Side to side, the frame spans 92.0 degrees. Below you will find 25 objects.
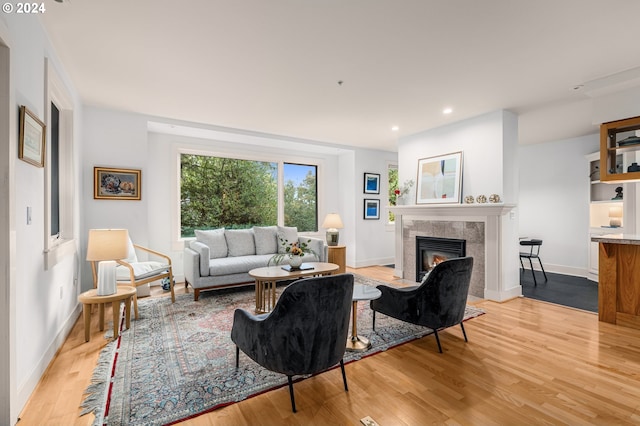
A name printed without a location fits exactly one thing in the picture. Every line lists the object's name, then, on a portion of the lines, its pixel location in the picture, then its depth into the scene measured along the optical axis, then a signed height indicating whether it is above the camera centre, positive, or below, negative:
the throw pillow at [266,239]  5.32 -0.44
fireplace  4.76 -0.60
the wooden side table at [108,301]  2.86 -0.84
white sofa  4.21 -0.62
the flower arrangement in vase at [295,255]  3.80 -0.51
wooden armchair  3.58 -0.71
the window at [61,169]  3.00 +0.50
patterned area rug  1.93 -1.19
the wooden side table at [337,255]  5.66 -0.76
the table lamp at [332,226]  5.82 -0.23
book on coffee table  3.83 -0.68
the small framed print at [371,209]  6.88 +0.11
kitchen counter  3.29 -0.73
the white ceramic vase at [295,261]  3.80 -0.58
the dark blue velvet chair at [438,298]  2.67 -0.75
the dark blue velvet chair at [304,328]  1.85 -0.71
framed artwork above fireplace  4.78 +0.56
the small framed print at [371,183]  6.89 +0.69
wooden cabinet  3.50 +0.75
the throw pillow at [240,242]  5.09 -0.48
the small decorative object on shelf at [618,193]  5.17 +0.33
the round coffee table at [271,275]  3.53 -0.72
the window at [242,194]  5.48 +0.39
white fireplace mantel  4.24 -0.44
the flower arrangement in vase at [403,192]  5.53 +0.39
